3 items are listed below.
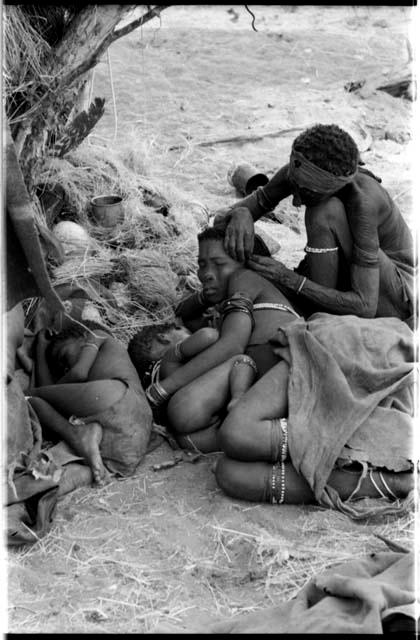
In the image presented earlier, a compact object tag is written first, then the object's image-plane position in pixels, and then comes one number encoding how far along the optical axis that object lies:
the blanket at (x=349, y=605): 2.54
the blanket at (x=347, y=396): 3.73
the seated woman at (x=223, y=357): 4.18
